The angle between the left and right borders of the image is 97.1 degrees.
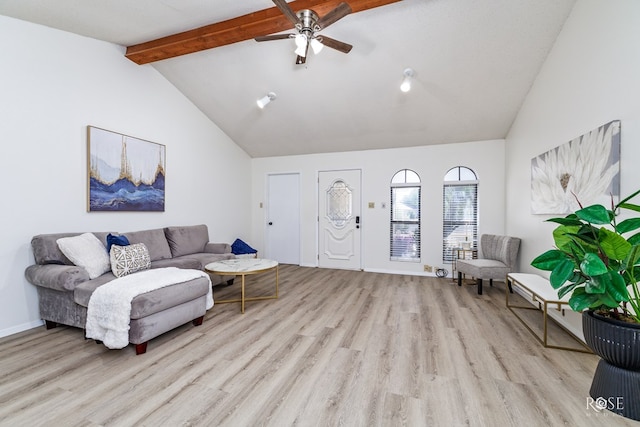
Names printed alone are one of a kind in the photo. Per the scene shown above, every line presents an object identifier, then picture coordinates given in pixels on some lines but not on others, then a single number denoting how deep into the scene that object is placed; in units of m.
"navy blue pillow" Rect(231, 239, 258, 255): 5.13
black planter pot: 1.51
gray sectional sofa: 2.27
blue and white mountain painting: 3.32
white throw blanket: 2.20
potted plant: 1.49
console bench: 2.34
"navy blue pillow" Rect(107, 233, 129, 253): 3.02
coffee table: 3.21
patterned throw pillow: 2.83
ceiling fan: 2.10
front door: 5.50
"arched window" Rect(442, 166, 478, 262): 4.81
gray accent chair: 3.78
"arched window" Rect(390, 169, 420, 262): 5.11
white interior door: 5.98
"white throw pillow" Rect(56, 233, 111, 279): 2.69
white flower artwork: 2.09
